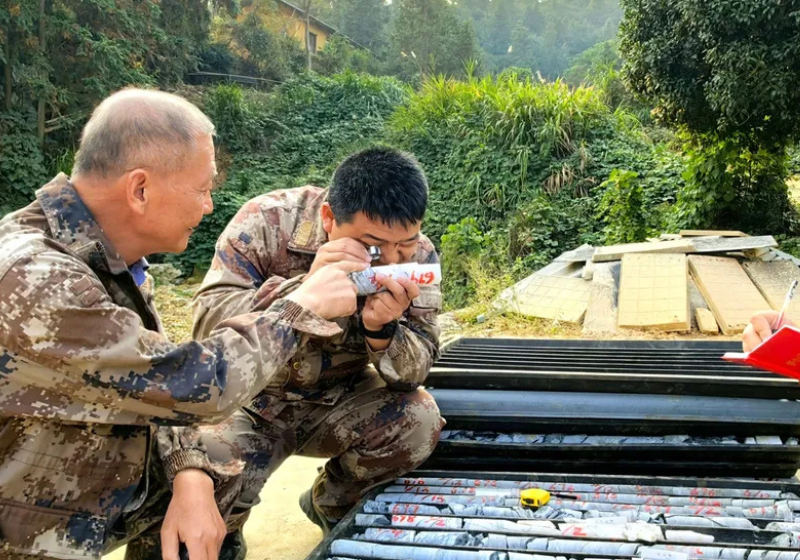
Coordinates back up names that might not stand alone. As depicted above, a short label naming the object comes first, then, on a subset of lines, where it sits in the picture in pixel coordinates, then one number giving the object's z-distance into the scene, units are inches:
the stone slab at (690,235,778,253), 266.1
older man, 55.9
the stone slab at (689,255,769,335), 231.9
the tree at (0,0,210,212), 448.5
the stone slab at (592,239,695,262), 267.9
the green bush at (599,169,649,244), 331.6
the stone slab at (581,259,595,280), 278.7
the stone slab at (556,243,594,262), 301.0
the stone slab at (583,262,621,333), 241.6
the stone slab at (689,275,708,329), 240.0
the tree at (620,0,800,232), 255.4
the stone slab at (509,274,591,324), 255.8
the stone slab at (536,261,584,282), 298.4
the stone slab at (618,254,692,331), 232.7
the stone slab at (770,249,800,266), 262.1
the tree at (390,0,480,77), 1160.2
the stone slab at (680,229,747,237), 286.0
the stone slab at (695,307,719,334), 229.8
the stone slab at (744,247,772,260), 266.7
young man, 86.7
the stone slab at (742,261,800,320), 239.6
